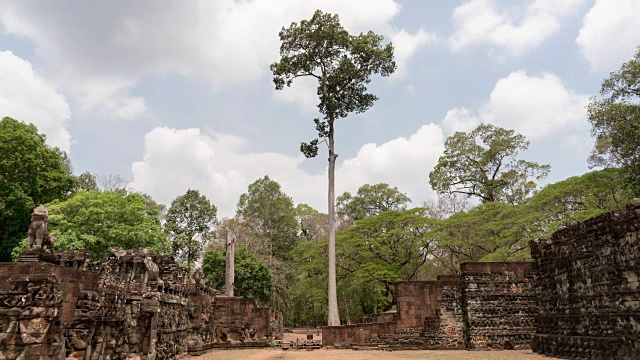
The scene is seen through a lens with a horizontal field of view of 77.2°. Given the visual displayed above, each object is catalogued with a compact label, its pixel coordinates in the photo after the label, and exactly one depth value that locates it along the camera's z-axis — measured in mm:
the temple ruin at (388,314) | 6625
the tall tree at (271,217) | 42594
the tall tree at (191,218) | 38062
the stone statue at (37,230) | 12414
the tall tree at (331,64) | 24719
